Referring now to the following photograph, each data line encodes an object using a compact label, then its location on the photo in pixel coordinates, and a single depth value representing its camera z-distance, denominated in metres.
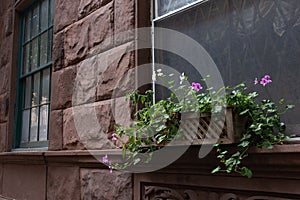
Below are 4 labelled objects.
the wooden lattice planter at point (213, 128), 1.39
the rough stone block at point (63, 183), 2.61
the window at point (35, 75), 3.56
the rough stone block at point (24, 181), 3.10
